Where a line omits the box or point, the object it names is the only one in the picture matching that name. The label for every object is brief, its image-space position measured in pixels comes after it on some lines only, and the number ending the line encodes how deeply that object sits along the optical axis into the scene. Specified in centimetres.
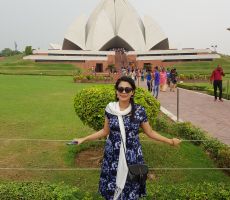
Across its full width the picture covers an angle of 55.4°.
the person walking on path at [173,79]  954
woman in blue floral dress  158
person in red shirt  685
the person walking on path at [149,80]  888
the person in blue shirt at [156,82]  764
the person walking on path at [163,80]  926
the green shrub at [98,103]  279
